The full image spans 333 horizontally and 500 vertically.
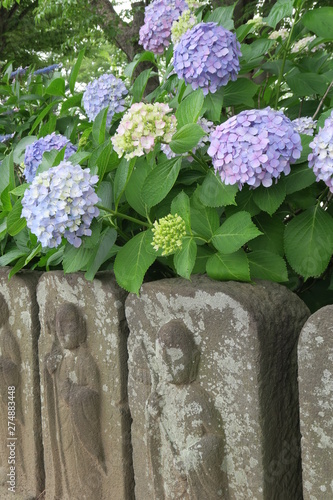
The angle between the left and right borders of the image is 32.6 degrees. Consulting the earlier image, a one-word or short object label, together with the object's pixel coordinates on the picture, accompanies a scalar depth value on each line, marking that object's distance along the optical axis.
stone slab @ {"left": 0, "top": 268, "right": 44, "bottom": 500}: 1.98
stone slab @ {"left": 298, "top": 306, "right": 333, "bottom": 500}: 1.07
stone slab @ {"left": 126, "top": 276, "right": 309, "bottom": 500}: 1.21
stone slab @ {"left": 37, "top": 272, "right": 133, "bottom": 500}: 1.62
